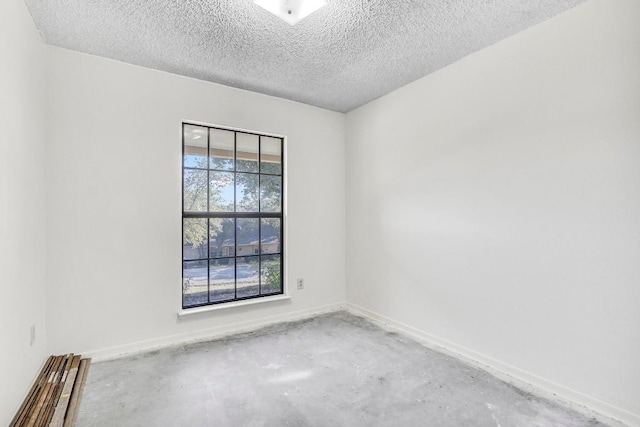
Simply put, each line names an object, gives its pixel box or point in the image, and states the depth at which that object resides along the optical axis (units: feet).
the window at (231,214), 11.41
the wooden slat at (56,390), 6.19
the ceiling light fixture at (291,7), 6.82
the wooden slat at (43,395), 6.12
